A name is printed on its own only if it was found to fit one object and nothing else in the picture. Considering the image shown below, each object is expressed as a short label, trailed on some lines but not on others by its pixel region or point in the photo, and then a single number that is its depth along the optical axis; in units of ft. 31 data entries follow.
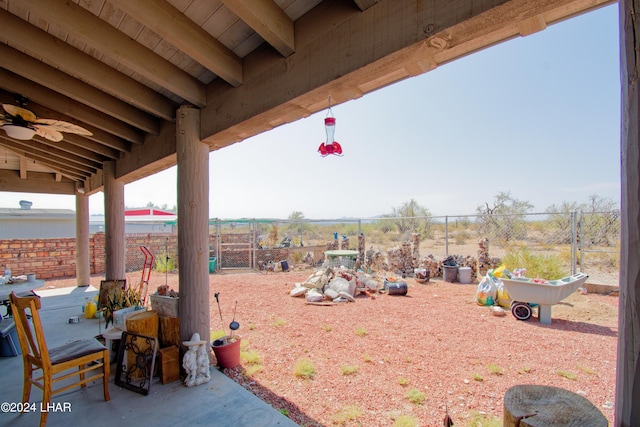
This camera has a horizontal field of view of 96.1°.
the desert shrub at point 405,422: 7.27
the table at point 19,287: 13.65
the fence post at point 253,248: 31.63
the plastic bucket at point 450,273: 24.07
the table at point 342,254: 27.60
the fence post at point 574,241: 20.94
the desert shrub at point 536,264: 19.54
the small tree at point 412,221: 50.26
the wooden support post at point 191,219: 8.74
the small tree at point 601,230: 24.58
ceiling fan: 8.64
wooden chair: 6.64
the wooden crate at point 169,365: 8.51
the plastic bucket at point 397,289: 20.44
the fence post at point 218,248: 32.40
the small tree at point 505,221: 36.11
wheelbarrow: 14.23
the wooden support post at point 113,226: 15.07
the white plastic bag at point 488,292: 17.48
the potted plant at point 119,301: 11.51
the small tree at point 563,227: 29.97
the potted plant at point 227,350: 9.61
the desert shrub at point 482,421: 7.20
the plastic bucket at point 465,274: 23.72
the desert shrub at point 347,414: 7.46
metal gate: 32.65
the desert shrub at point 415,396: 8.29
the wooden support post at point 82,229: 21.25
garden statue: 8.48
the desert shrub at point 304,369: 9.68
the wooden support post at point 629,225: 2.34
